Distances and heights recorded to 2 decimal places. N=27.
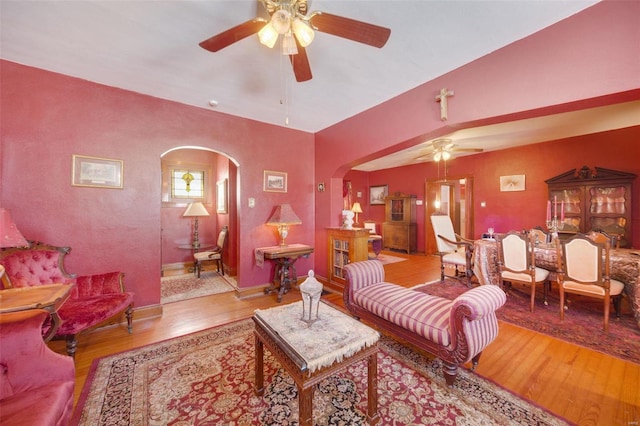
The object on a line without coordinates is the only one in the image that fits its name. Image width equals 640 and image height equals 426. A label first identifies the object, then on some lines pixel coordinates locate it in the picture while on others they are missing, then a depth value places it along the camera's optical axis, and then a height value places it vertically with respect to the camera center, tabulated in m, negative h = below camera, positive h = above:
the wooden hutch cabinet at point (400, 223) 7.00 -0.33
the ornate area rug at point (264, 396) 1.53 -1.32
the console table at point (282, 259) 3.53 -0.72
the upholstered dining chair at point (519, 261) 3.03 -0.64
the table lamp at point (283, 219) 3.70 -0.11
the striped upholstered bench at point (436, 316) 1.71 -0.88
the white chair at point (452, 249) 3.98 -0.67
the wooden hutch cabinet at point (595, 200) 3.88 +0.23
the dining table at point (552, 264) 2.57 -0.66
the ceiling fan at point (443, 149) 4.15 +1.16
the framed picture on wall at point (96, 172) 2.60 +0.45
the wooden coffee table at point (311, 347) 1.30 -0.82
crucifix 2.44 +1.14
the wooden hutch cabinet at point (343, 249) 3.67 -0.59
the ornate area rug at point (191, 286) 3.69 -1.29
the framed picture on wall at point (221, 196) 5.03 +0.35
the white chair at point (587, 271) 2.51 -0.65
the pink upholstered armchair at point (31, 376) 1.07 -0.88
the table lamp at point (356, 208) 7.78 +0.14
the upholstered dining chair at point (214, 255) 4.59 -0.84
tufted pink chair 2.10 -0.79
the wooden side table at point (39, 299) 1.53 -0.60
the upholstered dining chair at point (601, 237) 3.03 -0.32
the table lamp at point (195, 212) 4.95 +0.00
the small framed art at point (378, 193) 8.02 +0.65
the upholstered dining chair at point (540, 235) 3.60 -0.35
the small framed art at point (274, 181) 3.88 +0.51
